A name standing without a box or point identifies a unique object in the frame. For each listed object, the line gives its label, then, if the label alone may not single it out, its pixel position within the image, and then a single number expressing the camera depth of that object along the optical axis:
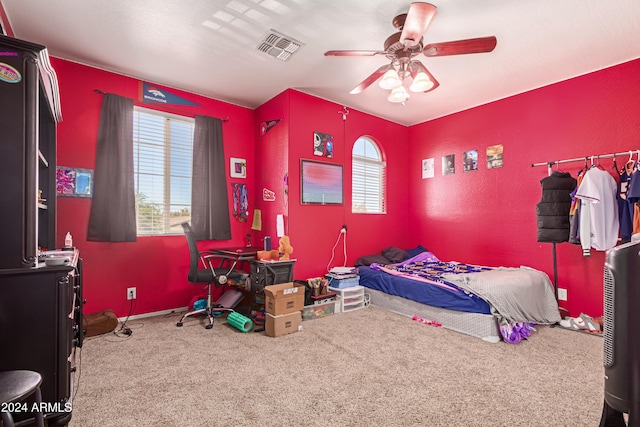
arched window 4.64
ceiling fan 1.98
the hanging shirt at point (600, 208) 2.97
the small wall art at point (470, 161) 4.31
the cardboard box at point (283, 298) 2.97
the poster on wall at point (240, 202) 4.19
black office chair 3.23
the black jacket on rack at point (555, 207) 3.26
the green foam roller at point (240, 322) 3.03
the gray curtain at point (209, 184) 3.81
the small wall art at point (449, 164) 4.57
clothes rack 3.00
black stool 1.01
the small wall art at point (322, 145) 4.04
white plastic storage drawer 3.75
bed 2.85
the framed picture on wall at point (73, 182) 3.06
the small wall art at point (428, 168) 4.85
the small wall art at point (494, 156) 4.06
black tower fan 0.81
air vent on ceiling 2.72
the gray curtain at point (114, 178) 3.21
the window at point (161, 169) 3.55
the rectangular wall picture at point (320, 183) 3.92
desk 3.39
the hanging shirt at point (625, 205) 2.90
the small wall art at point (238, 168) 4.19
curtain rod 3.25
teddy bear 3.48
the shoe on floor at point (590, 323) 2.98
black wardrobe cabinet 1.41
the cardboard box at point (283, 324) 2.93
